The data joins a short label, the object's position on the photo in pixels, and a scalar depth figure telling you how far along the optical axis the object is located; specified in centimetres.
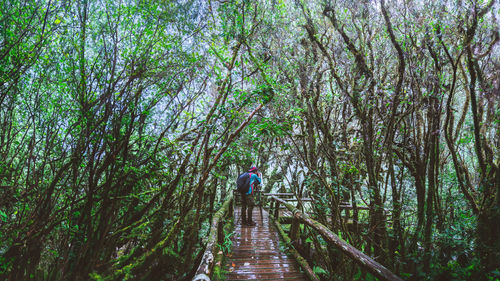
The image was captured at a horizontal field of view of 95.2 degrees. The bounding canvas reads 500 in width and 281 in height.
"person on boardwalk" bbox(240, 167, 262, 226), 721
